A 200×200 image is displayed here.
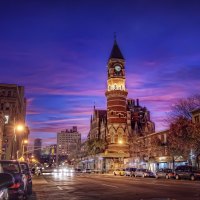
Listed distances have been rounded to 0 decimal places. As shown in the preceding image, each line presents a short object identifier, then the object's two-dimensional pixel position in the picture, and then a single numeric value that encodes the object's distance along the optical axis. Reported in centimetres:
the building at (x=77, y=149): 12299
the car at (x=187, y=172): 2913
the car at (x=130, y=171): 4364
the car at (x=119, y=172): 4919
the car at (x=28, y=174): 1276
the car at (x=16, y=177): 861
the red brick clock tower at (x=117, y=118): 7146
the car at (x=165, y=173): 3379
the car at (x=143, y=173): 3883
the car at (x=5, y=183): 671
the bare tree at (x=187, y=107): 4073
